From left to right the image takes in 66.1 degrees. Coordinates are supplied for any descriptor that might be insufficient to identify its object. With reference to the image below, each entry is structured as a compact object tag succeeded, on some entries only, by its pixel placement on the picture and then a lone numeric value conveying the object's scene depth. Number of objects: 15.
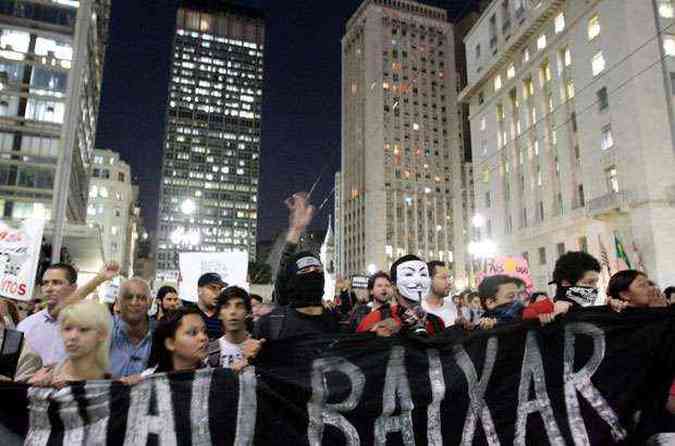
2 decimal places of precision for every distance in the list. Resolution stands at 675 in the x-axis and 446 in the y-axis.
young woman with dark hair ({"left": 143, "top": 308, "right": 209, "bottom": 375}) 3.97
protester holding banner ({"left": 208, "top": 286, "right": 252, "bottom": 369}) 4.53
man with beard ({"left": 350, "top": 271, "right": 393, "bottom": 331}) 6.92
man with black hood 4.37
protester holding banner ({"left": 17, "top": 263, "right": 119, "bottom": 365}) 4.45
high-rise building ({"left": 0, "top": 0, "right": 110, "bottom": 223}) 52.81
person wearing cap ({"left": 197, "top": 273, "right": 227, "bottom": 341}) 6.67
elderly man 4.56
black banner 3.37
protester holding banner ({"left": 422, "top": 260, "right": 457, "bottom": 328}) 5.92
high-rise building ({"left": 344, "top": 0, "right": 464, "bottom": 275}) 111.69
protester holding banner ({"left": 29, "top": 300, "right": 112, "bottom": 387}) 3.50
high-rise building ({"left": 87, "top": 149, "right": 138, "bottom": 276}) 91.00
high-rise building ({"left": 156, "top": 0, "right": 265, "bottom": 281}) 183.50
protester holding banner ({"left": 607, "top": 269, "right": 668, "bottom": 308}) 4.84
